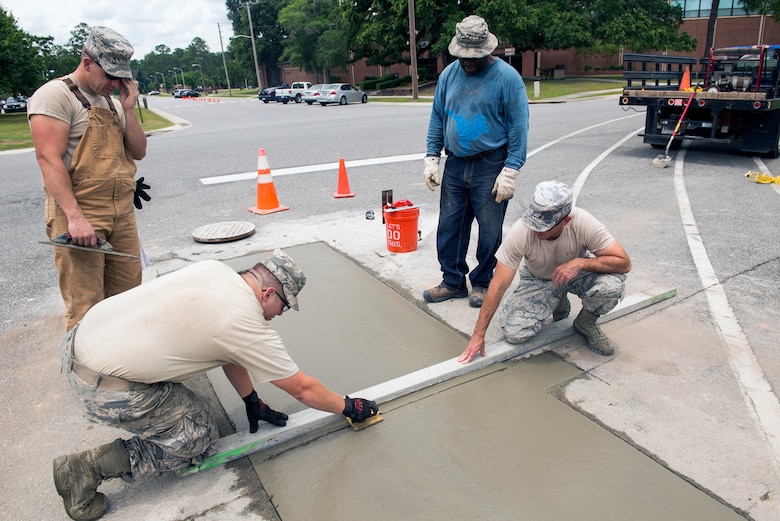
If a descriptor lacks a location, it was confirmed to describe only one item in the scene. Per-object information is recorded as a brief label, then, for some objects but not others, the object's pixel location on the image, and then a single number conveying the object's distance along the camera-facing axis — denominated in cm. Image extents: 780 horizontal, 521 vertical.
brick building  4481
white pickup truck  3832
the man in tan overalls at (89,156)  268
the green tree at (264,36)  7581
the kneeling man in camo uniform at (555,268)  293
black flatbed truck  833
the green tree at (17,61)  3512
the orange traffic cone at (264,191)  668
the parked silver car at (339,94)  3140
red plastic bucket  490
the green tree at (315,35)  4888
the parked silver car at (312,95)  3248
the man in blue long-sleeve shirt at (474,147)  363
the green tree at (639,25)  3938
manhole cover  565
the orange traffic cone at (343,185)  735
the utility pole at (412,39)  3069
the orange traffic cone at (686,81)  969
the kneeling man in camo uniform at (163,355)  211
